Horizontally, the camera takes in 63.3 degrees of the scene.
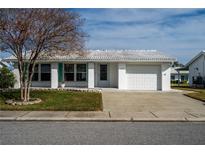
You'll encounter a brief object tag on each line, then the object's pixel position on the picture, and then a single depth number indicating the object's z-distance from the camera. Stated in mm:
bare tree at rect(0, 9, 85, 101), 8065
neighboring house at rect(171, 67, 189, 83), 34853
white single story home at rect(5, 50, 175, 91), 13506
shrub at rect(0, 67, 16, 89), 13469
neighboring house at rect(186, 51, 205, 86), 20119
